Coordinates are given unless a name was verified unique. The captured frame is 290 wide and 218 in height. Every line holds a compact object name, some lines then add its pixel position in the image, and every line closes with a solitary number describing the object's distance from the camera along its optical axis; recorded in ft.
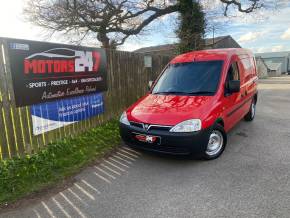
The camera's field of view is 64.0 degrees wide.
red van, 12.84
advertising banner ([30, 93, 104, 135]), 15.65
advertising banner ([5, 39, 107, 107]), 14.17
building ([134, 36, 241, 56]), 121.13
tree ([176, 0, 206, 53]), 51.78
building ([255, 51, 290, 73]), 245.49
